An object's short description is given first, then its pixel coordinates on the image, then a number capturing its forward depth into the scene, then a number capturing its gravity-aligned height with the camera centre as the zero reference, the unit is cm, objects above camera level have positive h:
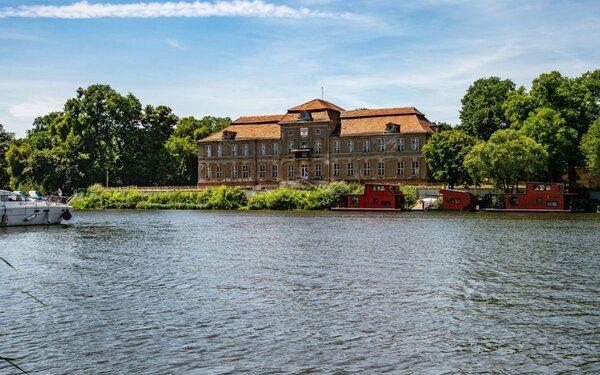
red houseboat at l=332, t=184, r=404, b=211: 7306 -118
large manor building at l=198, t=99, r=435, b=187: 8906 +627
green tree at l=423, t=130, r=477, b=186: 7669 +409
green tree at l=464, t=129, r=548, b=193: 6638 +298
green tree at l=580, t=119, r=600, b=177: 6512 +395
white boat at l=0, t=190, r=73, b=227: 4884 -134
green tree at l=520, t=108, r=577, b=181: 7006 +571
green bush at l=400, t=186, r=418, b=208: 7569 -114
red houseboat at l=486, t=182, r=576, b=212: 6631 -131
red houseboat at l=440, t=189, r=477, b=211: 7025 -138
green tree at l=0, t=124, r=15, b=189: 11038 +769
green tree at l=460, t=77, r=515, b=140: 8450 +1053
